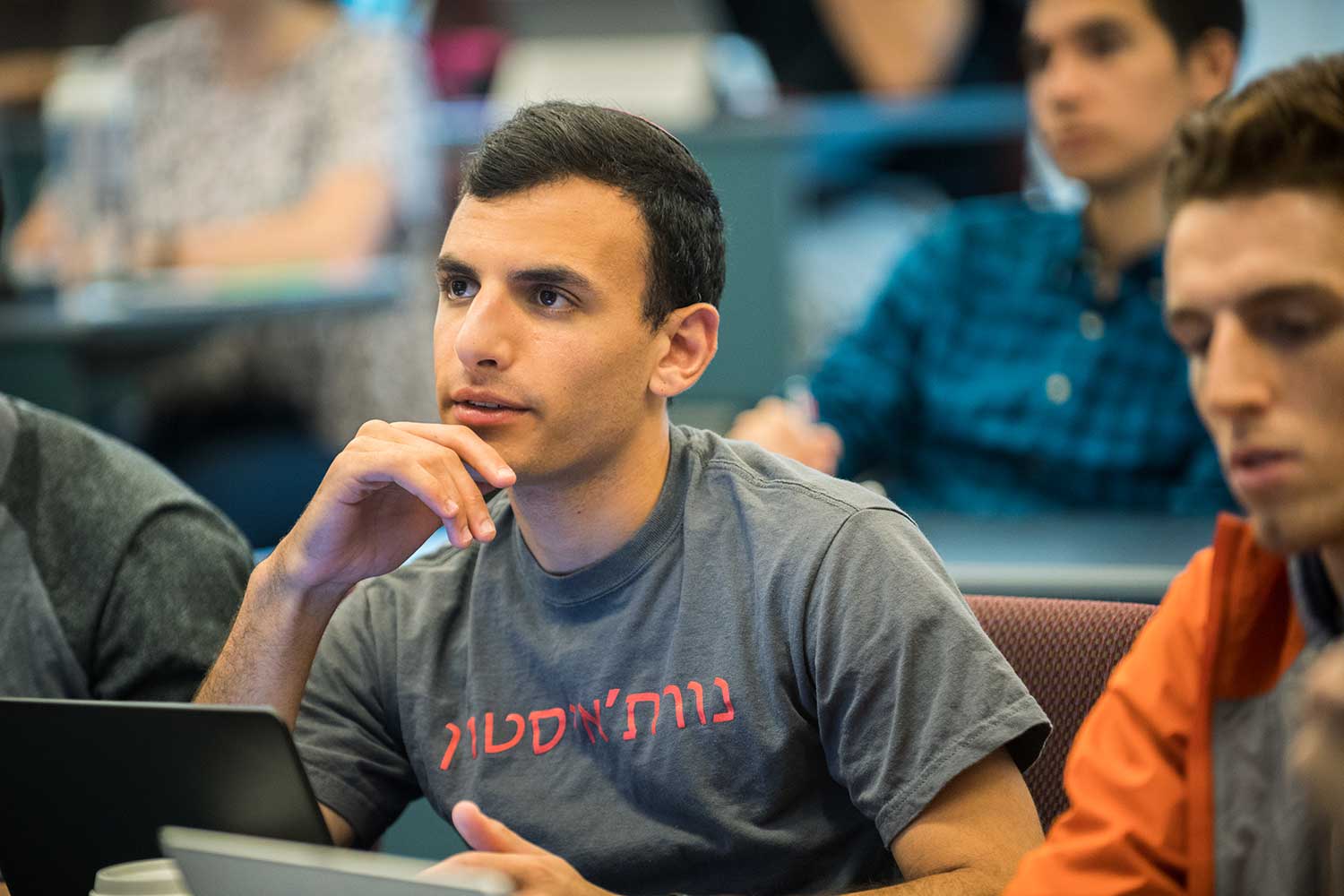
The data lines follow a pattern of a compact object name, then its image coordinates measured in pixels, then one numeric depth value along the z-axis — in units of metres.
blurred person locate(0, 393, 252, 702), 2.69
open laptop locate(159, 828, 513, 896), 2.20
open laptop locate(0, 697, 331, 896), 2.36
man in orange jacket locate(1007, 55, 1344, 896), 2.24
